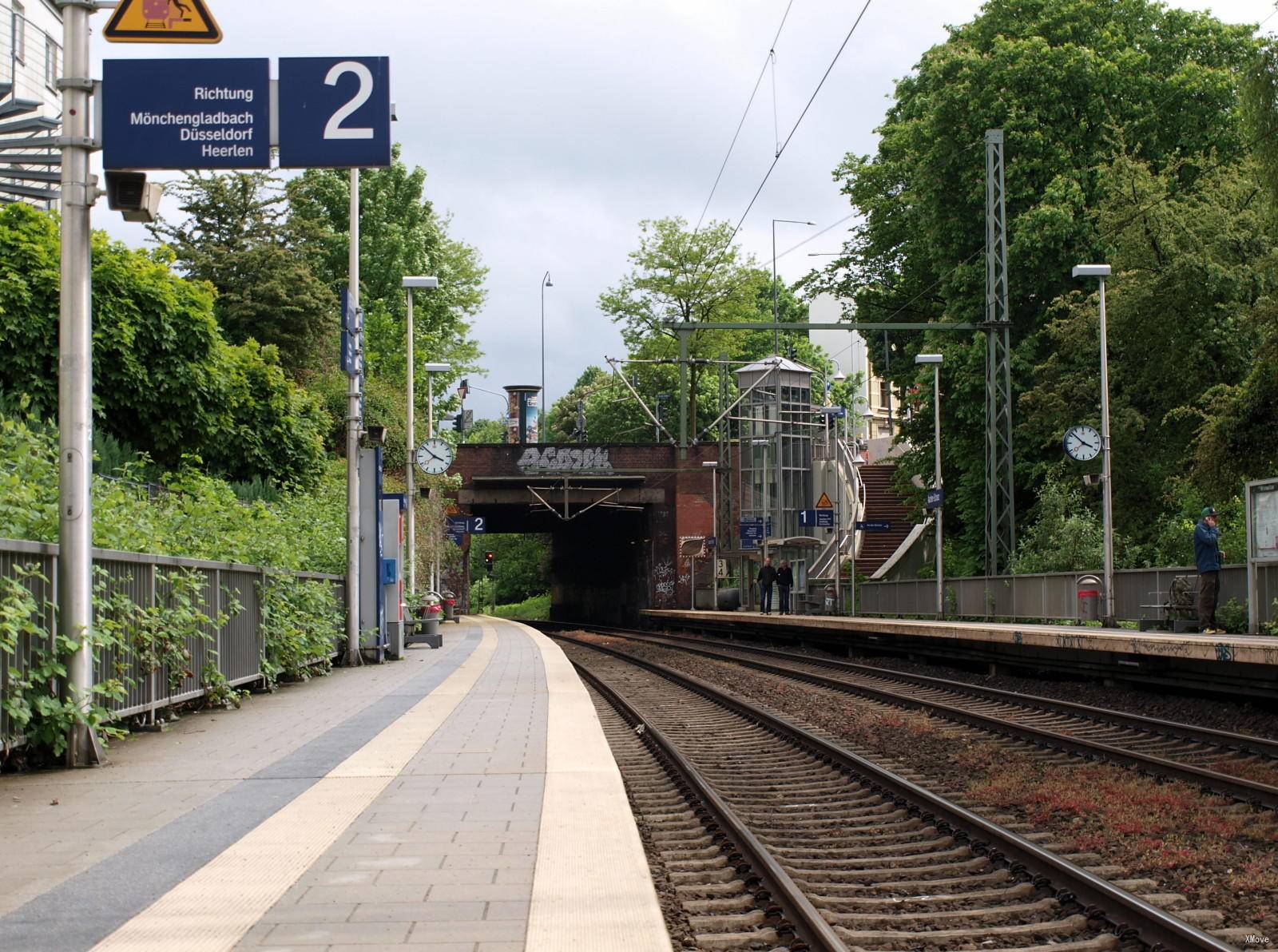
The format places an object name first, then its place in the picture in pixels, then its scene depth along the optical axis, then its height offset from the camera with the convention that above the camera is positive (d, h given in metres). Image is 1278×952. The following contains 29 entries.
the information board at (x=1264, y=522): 17.83 +0.18
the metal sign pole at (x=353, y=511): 20.48 +0.43
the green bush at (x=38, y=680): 8.02 -0.81
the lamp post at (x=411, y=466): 30.11 +1.79
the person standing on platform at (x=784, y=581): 41.00 -1.19
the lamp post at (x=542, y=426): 99.44 +8.26
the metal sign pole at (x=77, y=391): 9.10 +0.99
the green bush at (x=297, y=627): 15.67 -1.00
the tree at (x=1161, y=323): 29.72 +4.58
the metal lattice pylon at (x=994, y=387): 31.58 +3.36
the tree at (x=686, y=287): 70.06 +12.33
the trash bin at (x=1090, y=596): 25.97 -1.06
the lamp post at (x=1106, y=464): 25.59 +1.39
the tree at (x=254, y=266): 37.88 +7.38
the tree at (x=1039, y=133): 35.88 +10.28
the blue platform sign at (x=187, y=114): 10.20 +3.11
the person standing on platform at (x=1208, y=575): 20.34 -0.55
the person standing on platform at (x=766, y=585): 42.00 -1.36
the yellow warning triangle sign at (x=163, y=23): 9.85 +3.57
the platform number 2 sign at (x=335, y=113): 11.03 +3.33
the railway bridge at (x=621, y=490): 54.44 +1.93
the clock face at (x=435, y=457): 31.59 +1.86
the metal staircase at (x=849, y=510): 42.50 +0.82
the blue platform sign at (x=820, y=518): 38.59 +0.54
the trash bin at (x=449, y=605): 44.52 -2.02
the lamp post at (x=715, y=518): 49.44 +0.79
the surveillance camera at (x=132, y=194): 9.86 +2.40
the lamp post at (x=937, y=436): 34.22 +2.64
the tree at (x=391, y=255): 51.27 +10.75
